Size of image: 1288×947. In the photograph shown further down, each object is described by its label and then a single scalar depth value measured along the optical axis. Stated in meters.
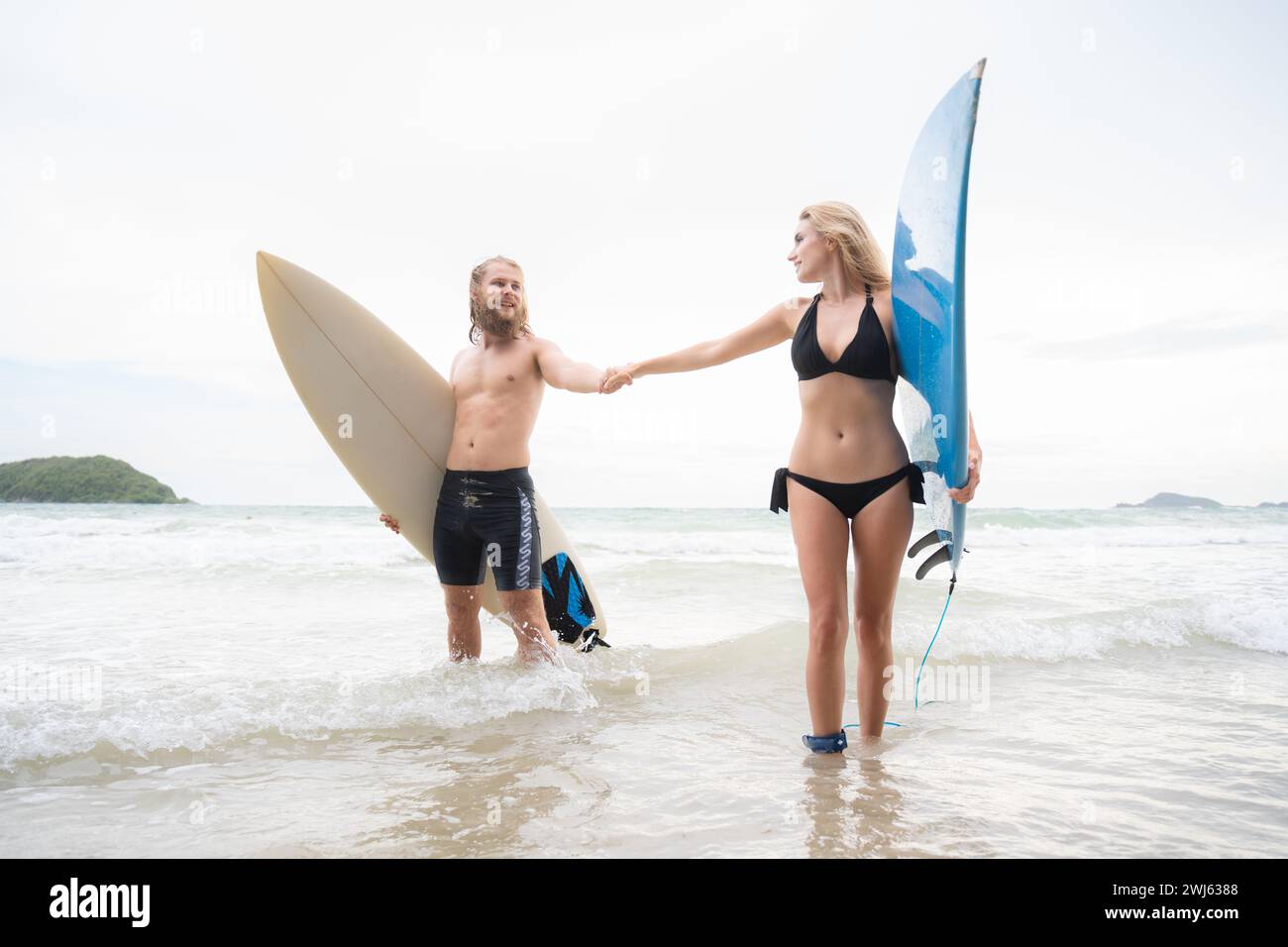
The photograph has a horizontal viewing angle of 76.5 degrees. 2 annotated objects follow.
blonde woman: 2.70
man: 3.79
